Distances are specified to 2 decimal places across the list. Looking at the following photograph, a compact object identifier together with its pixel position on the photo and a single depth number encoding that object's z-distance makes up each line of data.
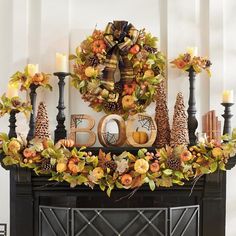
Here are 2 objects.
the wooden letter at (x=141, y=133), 3.17
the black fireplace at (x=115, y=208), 3.12
